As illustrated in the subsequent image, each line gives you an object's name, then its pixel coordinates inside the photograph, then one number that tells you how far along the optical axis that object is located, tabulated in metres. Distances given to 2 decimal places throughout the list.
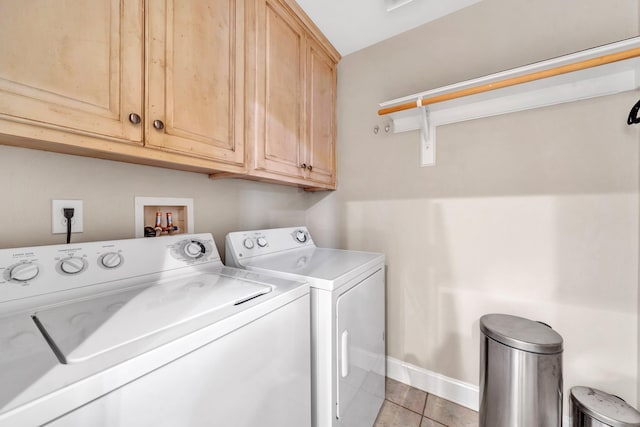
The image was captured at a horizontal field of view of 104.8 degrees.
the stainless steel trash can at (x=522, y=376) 1.11
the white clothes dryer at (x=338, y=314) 1.04
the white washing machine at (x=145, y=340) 0.46
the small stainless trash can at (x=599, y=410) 1.04
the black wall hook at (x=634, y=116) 1.12
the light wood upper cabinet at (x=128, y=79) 0.67
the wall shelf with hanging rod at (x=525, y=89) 1.10
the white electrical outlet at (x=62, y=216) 0.96
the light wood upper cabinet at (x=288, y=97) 1.31
